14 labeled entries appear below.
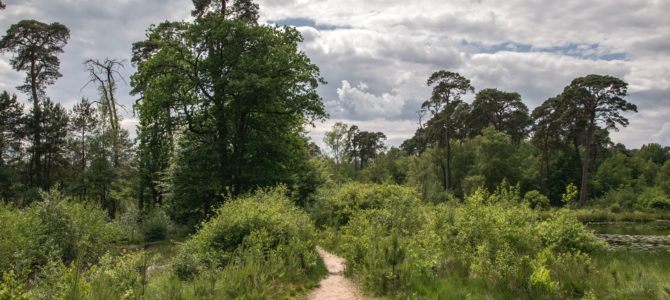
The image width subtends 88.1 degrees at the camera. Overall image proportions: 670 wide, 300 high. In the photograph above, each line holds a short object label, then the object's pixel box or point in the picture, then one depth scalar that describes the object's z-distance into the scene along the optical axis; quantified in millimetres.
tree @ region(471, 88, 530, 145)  44188
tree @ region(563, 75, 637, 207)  30359
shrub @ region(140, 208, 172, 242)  18953
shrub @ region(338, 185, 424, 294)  7688
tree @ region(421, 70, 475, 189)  38312
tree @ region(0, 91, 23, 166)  32688
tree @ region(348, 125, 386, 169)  77750
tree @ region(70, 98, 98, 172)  36344
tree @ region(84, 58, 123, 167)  28241
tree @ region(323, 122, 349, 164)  61281
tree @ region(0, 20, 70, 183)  27641
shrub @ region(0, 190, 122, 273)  10594
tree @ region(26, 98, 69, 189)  32969
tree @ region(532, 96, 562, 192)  37062
